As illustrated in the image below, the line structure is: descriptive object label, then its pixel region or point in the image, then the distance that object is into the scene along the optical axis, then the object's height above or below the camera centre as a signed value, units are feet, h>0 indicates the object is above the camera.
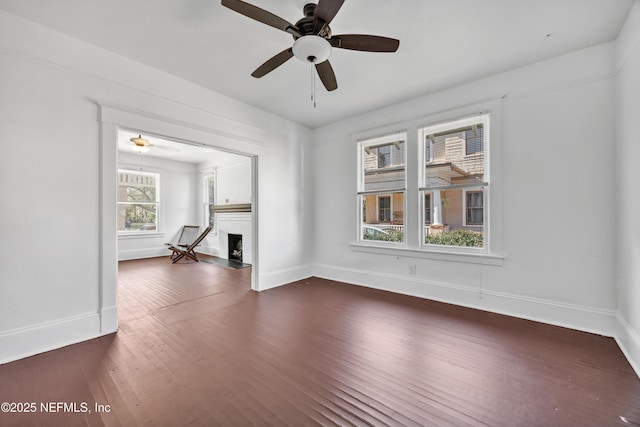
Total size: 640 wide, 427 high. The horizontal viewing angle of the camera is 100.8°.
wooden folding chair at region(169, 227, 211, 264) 21.38 -3.10
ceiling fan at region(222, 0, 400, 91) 5.65 +4.34
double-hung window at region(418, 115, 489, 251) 10.90 +1.28
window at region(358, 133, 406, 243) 13.15 +1.30
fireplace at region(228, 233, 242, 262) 22.22 -2.91
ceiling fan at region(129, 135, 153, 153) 17.25 +4.71
